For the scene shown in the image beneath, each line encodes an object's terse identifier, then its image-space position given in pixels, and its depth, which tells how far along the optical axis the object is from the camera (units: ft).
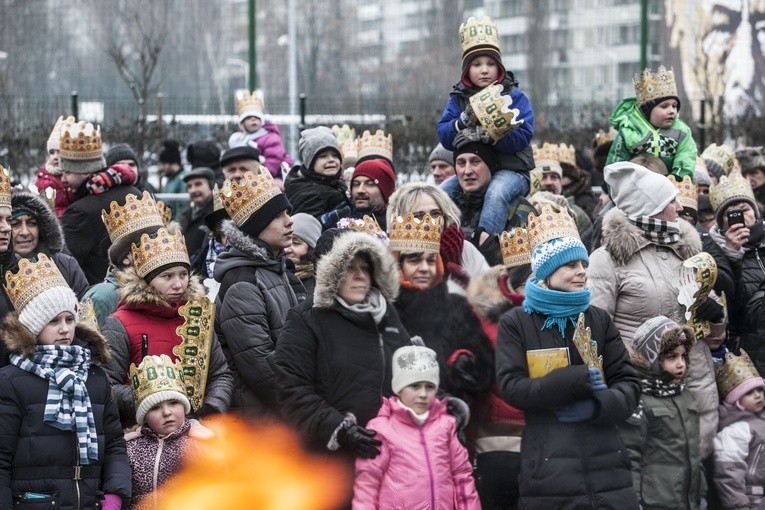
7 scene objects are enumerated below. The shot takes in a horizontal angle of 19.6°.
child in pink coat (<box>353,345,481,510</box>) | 33.74
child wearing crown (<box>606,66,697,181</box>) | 53.02
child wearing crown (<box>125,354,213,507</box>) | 35.91
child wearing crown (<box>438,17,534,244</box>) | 45.90
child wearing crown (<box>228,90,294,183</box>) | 67.00
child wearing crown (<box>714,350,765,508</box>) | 43.22
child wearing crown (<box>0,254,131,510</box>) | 32.95
